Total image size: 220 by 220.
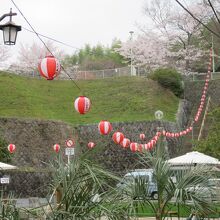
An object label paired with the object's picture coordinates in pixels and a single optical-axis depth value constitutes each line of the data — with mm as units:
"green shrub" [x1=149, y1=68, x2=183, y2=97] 39094
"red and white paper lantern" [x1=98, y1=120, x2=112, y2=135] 21006
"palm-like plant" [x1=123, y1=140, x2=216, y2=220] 7934
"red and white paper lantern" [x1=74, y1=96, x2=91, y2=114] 16594
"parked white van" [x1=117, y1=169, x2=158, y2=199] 8047
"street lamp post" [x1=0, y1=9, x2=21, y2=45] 10578
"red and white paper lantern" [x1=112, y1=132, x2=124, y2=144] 23909
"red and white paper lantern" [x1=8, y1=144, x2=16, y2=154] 23719
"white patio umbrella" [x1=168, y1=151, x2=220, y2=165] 17828
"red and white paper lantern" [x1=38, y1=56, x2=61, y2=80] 12734
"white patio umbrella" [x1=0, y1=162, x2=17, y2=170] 18552
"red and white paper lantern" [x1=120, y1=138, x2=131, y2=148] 24709
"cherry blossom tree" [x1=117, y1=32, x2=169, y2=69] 50062
